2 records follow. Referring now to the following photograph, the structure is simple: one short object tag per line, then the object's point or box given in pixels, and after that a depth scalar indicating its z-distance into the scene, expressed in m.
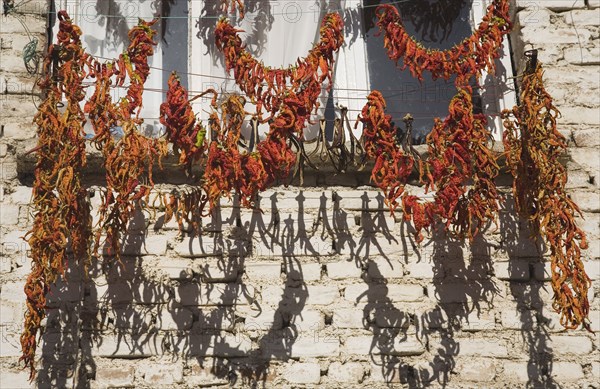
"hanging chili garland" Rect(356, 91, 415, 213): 4.74
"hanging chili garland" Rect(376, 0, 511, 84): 5.16
